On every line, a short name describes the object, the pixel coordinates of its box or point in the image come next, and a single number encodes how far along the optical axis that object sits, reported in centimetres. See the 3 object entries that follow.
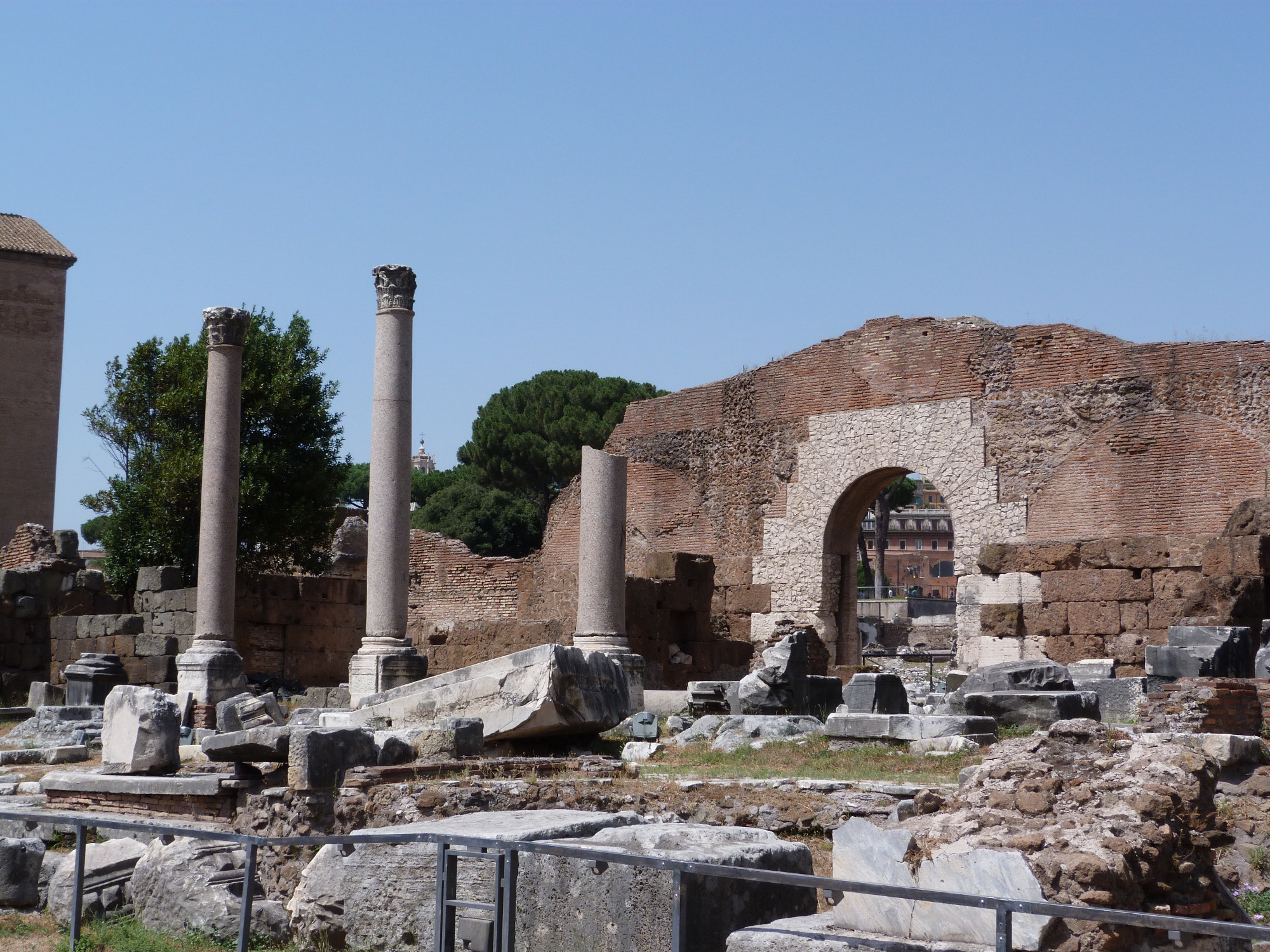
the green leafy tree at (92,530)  6143
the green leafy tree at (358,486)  6656
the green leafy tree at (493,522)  4775
